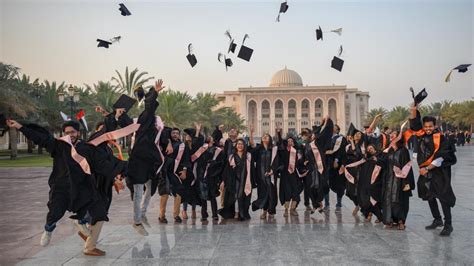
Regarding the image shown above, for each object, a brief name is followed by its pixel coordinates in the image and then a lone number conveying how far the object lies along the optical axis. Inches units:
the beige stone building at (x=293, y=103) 4124.0
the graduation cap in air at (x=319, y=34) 415.9
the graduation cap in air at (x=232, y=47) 417.2
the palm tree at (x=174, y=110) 1486.2
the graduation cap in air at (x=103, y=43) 414.9
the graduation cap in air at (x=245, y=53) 414.9
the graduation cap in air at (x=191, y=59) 414.3
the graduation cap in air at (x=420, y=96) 287.6
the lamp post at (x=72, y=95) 997.8
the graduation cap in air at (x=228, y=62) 433.7
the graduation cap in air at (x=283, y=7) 384.0
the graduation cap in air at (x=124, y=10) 375.9
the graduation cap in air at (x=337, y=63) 427.2
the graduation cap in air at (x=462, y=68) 319.0
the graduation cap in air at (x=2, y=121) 203.4
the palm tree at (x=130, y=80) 1581.0
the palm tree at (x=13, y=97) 1053.8
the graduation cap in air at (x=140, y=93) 297.1
